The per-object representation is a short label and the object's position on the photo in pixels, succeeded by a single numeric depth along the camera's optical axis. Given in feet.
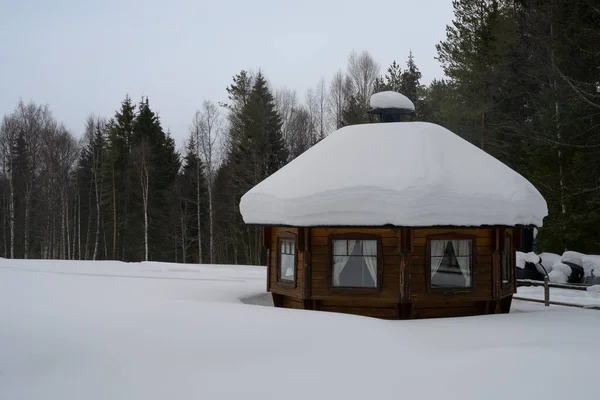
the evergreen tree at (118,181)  107.45
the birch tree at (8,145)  107.65
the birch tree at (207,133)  103.34
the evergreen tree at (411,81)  112.91
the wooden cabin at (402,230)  31.37
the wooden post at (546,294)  38.17
